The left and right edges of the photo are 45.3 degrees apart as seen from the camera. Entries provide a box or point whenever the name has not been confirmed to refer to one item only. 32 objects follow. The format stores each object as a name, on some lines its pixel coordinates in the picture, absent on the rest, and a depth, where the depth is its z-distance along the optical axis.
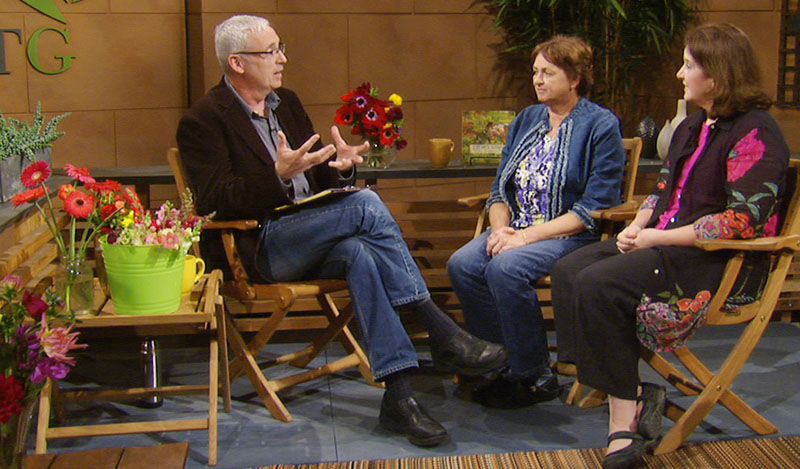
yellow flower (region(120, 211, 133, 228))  3.11
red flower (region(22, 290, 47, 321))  1.88
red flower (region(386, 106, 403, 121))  4.24
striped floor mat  3.15
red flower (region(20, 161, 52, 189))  3.10
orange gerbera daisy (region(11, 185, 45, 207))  3.00
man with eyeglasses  3.37
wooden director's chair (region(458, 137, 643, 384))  3.63
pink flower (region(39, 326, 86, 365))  1.79
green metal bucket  3.07
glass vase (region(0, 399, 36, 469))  1.74
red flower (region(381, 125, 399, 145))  4.23
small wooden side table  3.08
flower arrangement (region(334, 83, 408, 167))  4.20
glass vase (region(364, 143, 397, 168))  4.30
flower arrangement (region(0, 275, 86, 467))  1.73
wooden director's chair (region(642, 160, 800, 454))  3.16
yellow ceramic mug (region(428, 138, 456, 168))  4.34
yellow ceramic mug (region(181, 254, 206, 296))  3.35
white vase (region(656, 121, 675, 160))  4.56
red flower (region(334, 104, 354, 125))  4.20
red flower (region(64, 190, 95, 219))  3.06
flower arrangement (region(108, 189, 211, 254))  3.08
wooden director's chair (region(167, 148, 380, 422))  3.48
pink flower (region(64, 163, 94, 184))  3.13
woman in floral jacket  3.09
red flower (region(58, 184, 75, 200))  3.10
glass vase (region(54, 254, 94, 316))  3.10
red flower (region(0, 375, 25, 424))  1.69
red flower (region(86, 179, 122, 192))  3.14
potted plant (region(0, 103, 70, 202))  3.39
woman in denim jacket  3.59
